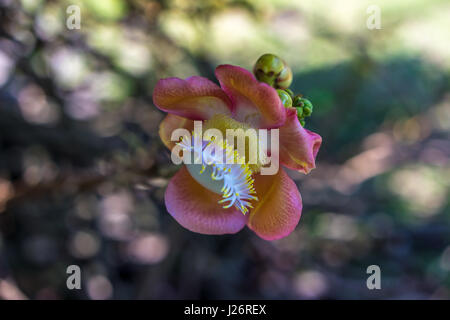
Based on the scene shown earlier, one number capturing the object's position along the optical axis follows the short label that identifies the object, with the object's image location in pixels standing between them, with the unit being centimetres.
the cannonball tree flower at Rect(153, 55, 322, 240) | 45
